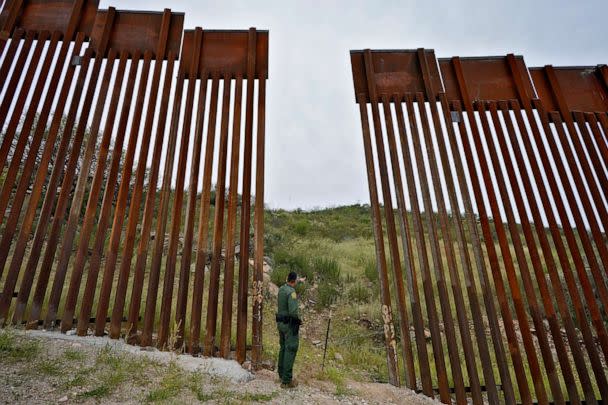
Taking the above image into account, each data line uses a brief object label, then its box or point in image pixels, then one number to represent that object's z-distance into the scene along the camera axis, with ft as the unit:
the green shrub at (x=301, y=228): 50.80
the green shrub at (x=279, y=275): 30.53
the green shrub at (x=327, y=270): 32.20
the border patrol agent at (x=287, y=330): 15.47
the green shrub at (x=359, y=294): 29.35
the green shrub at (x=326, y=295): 28.30
